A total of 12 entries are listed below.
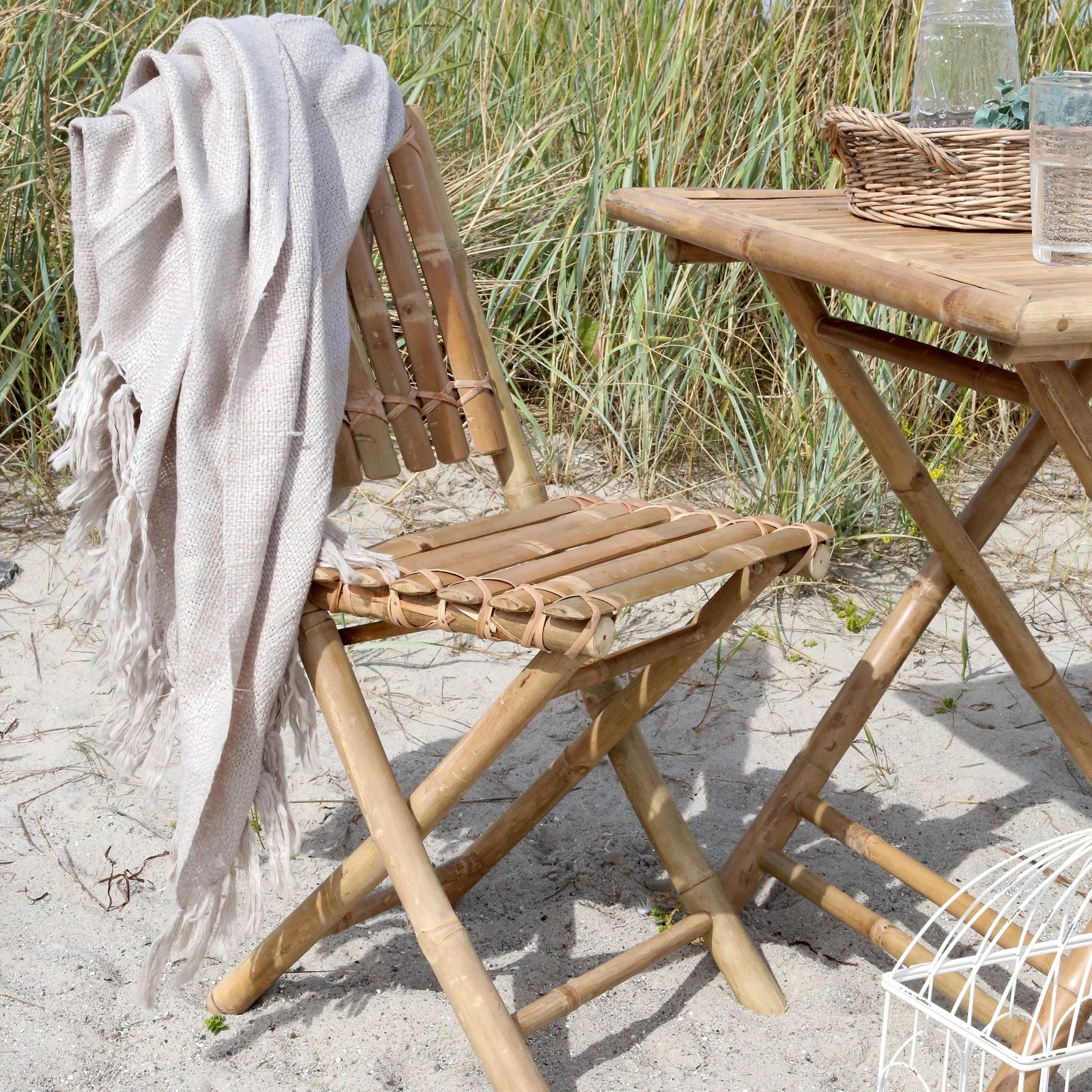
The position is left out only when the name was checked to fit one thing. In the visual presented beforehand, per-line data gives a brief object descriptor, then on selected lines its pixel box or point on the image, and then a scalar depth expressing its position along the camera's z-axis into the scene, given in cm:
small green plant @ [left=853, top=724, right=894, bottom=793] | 353
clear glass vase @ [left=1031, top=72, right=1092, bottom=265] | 268
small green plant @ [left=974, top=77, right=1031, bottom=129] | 284
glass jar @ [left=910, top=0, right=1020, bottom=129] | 300
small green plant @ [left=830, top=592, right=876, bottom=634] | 389
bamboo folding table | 265
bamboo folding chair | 282
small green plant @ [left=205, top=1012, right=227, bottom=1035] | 307
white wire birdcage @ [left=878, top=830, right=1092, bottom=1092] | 268
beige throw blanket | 292
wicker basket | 284
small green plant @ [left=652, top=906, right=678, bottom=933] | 324
